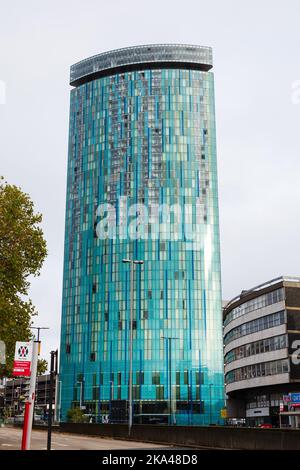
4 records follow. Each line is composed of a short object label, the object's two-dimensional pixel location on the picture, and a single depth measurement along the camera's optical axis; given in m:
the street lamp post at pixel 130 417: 46.04
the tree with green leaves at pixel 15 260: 34.53
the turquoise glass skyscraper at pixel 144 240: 132.25
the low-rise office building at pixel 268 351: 81.62
